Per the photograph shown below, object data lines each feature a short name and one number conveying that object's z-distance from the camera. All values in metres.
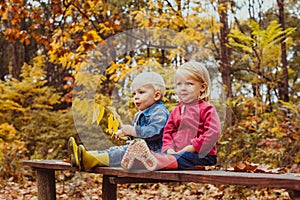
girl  2.44
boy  2.68
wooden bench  1.85
